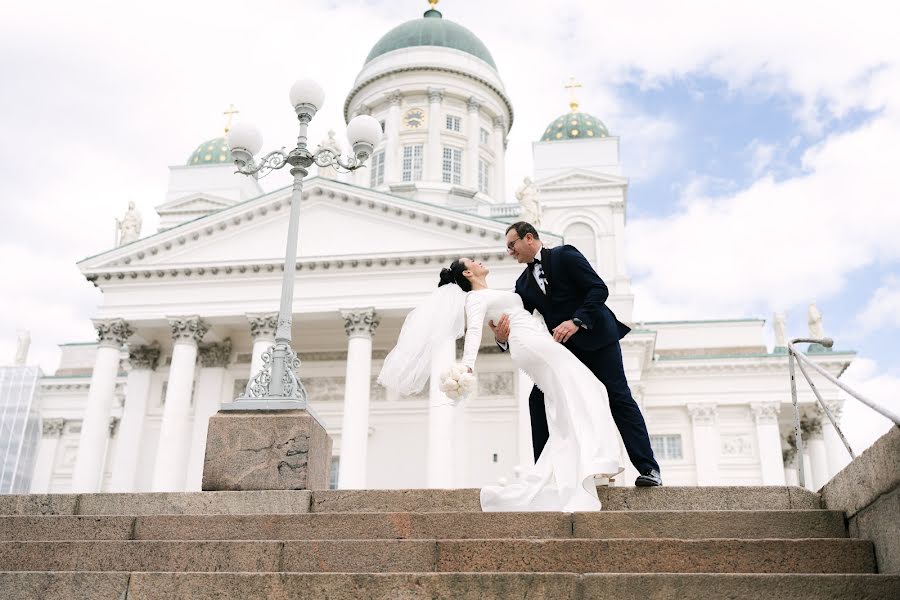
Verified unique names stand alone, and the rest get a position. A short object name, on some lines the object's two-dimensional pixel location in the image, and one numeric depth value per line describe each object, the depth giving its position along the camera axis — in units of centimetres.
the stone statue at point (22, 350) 4097
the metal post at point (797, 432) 653
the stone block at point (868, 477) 395
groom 558
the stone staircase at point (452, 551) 391
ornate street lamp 847
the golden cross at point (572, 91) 4088
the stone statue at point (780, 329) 3797
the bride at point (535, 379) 533
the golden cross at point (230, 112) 4169
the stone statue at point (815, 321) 3701
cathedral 2372
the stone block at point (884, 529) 393
